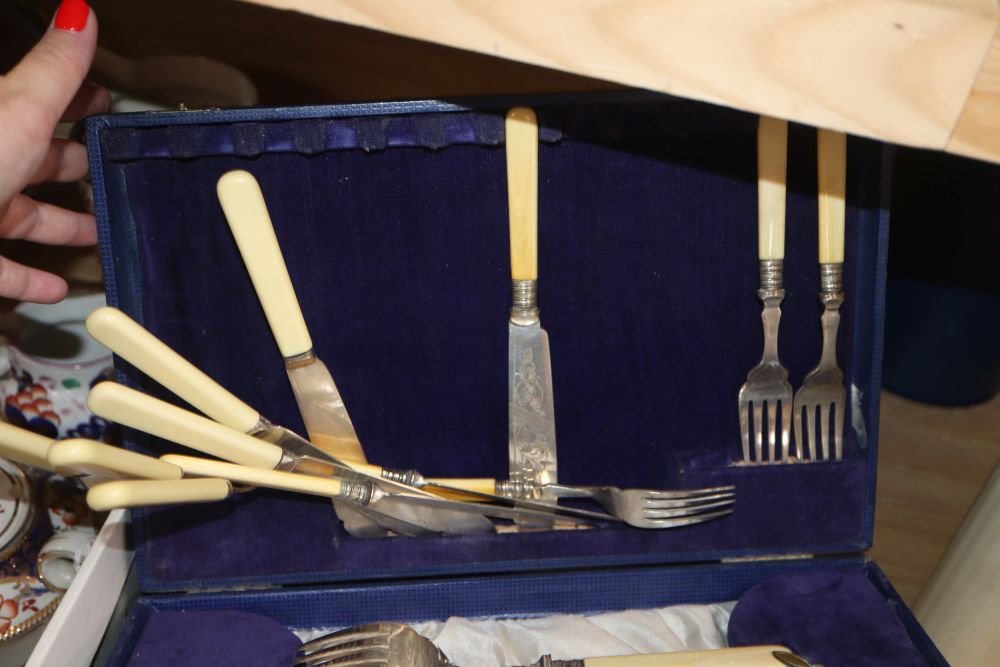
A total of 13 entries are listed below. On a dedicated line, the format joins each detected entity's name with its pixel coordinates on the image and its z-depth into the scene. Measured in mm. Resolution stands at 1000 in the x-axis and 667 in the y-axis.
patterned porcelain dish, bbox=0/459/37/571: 588
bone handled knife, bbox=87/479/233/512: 439
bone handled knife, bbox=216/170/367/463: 537
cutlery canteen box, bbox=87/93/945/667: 557
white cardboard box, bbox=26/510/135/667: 538
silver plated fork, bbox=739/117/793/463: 557
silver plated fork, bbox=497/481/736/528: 608
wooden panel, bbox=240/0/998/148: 353
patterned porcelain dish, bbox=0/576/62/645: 588
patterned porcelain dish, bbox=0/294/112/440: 667
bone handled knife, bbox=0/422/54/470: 476
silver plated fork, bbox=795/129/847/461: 563
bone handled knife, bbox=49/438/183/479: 424
